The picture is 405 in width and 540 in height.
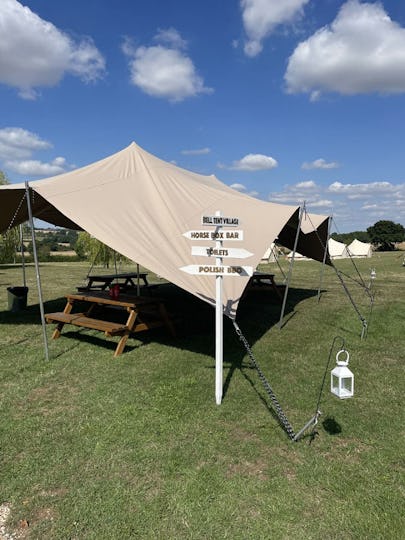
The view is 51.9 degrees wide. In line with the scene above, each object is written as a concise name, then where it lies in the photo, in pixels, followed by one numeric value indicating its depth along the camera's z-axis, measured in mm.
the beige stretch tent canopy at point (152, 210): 5285
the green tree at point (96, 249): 23766
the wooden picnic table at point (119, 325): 5996
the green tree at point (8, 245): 23859
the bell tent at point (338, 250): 40062
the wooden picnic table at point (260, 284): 11017
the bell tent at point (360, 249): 42250
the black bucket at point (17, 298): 8875
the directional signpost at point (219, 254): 4035
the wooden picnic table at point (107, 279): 10905
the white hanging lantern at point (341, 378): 3230
